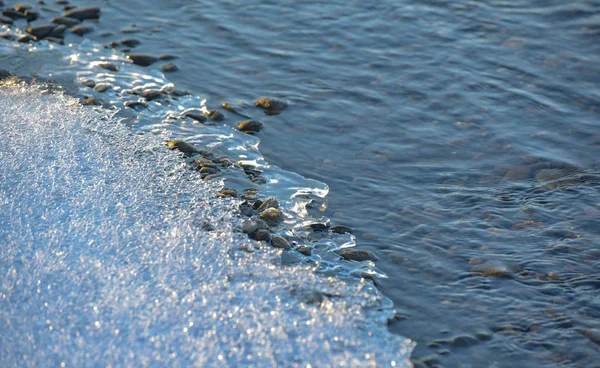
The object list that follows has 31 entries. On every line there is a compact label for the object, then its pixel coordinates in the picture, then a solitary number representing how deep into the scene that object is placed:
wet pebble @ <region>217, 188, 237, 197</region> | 8.26
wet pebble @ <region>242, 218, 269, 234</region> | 7.55
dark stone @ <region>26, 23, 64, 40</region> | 12.41
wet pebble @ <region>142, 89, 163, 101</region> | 10.66
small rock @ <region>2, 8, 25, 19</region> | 13.07
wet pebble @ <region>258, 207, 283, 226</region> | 7.90
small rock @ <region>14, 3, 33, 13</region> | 13.22
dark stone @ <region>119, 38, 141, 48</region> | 12.27
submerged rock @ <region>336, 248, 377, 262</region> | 7.41
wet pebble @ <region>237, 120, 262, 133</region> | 9.90
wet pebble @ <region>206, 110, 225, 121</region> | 10.09
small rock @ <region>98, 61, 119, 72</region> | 11.45
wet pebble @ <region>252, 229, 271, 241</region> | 7.49
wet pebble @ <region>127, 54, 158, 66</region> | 11.72
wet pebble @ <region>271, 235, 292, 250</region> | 7.41
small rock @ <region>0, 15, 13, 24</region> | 12.87
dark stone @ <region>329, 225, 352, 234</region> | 7.91
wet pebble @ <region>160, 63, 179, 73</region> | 11.41
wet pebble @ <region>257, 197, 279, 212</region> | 8.11
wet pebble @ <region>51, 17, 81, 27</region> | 12.80
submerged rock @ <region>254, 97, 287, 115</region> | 10.34
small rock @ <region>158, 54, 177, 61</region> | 11.77
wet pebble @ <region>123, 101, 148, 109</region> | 10.41
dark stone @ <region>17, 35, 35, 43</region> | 12.23
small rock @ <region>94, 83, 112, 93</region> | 10.78
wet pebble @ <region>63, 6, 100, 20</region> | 13.05
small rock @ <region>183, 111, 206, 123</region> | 10.10
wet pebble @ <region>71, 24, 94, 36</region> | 12.59
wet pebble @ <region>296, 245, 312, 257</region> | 7.43
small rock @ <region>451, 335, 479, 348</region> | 6.33
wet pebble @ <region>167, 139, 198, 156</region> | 9.20
